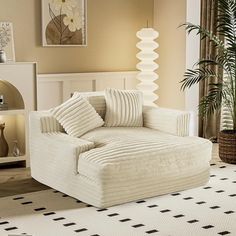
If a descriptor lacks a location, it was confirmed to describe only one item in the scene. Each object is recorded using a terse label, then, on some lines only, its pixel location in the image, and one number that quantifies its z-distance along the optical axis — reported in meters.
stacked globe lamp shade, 6.53
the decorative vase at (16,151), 5.75
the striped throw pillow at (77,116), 4.84
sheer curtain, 6.61
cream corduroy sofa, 4.26
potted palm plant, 5.76
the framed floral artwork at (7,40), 5.73
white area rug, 3.80
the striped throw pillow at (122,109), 5.21
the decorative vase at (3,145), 5.71
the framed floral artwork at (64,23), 6.12
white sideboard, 5.54
